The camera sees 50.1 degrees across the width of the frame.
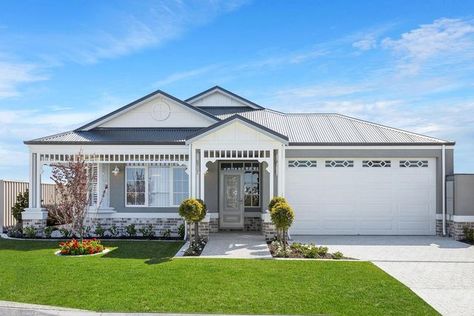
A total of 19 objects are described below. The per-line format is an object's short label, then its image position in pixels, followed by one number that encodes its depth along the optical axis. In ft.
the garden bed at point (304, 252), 43.88
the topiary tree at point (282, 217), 48.01
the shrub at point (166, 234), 58.85
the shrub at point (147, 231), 60.15
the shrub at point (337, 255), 43.65
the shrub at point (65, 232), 59.31
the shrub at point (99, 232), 60.39
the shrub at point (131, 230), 60.08
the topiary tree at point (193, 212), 49.26
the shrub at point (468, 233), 56.85
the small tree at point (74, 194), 50.31
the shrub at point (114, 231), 60.95
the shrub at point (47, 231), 59.62
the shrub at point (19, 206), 67.67
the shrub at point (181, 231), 58.08
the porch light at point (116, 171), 63.46
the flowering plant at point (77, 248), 46.55
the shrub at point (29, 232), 59.67
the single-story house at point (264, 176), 56.39
